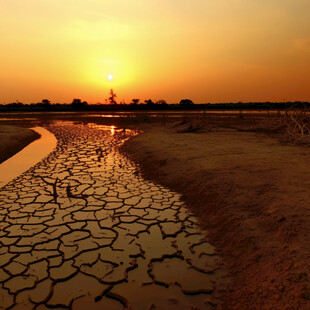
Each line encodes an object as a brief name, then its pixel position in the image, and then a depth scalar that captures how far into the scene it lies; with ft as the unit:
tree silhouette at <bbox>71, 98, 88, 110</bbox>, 189.98
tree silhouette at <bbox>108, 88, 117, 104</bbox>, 183.62
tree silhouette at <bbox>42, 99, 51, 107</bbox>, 218.26
